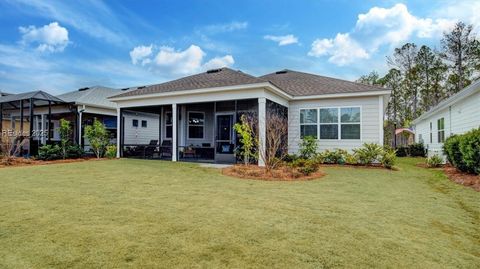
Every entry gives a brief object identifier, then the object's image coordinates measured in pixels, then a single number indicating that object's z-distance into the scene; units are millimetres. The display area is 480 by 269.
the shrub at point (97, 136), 14258
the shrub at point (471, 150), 8180
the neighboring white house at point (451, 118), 10375
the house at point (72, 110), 15552
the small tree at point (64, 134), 14022
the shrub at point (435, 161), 12883
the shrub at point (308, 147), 12469
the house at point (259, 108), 11617
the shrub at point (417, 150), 21353
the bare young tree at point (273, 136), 9430
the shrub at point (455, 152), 9742
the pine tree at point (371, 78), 35281
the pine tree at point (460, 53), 24312
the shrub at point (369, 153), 11311
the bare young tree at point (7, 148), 12262
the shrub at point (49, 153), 13496
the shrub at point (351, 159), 11784
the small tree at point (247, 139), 9773
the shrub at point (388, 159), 10828
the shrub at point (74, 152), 14328
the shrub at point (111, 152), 14523
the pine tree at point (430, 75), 29266
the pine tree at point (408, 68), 30473
